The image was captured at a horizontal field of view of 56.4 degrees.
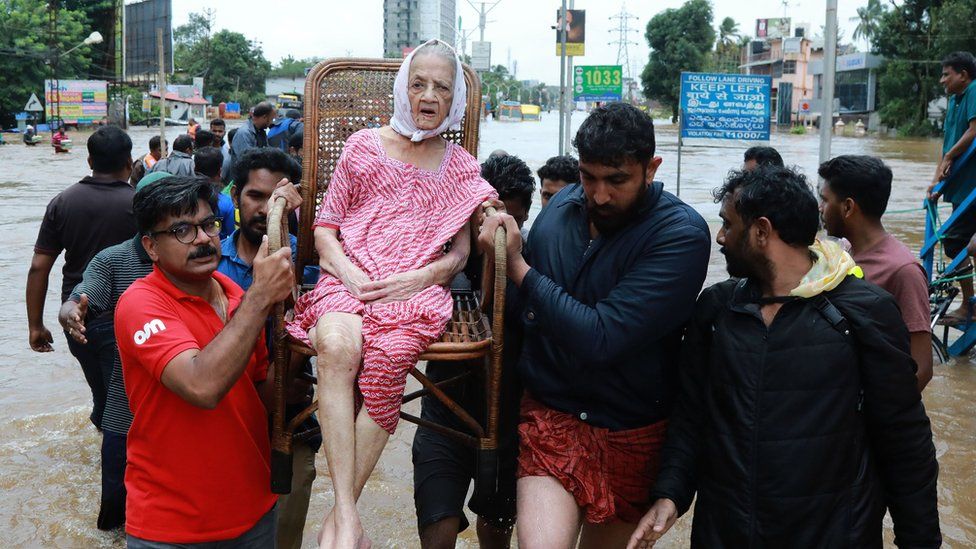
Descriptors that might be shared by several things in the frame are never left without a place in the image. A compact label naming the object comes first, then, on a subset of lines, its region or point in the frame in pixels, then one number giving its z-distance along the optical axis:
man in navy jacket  2.55
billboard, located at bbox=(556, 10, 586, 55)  17.59
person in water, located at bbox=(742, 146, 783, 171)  6.15
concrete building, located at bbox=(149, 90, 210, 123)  52.69
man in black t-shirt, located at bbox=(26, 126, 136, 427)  4.68
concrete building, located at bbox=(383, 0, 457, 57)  57.53
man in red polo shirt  2.42
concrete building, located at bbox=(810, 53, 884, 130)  52.31
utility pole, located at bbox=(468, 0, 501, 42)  30.99
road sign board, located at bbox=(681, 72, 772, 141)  11.45
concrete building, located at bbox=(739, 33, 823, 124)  64.68
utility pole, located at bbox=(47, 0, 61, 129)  41.48
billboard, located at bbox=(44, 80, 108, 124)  42.22
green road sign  18.17
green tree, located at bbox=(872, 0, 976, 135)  40.12
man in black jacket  2.37
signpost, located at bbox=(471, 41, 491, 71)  26.02
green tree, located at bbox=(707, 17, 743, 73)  66.83
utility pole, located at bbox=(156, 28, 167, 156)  15.47
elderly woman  2.57
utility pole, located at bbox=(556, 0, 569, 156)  16.08
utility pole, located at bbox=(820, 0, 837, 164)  9.09
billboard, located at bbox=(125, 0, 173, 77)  54.75
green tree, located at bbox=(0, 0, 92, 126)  42.59
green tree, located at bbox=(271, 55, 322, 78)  102.39
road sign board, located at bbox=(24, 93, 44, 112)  34.56
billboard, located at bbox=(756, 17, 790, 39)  86.19
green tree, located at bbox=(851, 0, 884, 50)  49.40
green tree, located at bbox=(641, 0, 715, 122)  62.31
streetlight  40.41
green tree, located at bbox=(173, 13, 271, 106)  78.00
